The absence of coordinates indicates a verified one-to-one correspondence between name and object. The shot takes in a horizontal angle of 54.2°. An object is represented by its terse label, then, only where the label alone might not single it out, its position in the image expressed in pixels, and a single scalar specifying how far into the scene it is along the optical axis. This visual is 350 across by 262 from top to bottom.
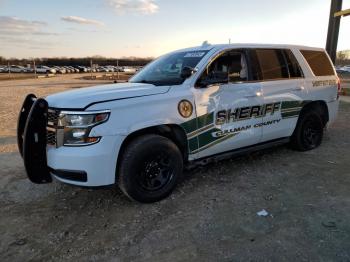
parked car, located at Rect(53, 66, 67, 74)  62.78
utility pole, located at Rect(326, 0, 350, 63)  13.30
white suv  3.61
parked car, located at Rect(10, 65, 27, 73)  61.59
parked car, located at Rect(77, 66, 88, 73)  70.81
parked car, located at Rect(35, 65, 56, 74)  58.50
